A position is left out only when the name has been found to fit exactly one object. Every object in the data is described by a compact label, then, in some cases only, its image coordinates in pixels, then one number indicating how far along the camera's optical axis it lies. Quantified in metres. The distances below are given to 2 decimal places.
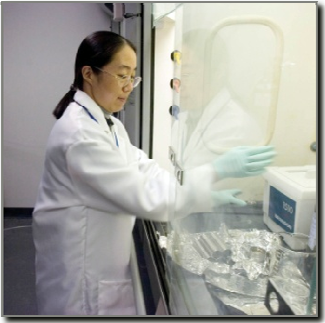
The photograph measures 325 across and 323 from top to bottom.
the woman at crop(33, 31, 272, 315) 1.06
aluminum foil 0.81
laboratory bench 0.74
